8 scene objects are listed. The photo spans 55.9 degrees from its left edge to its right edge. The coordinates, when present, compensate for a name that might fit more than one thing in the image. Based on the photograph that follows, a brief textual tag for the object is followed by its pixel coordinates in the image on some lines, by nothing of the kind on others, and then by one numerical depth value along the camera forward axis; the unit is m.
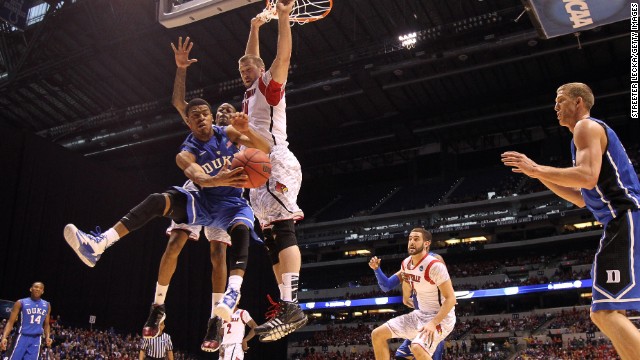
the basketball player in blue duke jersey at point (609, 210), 3.92
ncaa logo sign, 7.80
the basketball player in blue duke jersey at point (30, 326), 10.66
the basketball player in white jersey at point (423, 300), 7.27
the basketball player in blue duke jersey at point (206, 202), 4.64
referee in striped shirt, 10.54
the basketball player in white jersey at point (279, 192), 4.81
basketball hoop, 6.11
